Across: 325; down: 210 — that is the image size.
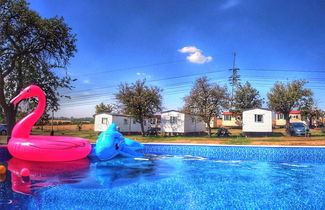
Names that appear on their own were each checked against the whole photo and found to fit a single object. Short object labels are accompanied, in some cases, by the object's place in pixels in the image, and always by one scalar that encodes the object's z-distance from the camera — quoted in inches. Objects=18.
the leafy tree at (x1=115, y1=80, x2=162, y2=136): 876.0
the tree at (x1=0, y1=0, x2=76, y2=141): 519.5
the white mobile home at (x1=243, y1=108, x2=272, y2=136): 843.4
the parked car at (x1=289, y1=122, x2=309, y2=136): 838.5
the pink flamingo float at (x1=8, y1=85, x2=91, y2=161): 291.7
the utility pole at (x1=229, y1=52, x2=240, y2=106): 1752.0
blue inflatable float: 336.2
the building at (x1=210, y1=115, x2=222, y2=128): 1633.9
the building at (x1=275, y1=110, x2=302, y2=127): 1504.9
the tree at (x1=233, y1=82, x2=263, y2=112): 1365.7
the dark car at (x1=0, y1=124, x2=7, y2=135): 906.7
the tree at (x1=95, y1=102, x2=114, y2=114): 1803.6
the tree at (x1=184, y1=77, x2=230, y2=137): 842.8
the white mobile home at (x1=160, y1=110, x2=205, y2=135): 954.7
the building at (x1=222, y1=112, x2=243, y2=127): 1524.4
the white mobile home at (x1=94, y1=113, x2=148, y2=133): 1033.5
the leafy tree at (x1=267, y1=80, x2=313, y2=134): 802.2
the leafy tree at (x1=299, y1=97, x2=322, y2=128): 815.2
